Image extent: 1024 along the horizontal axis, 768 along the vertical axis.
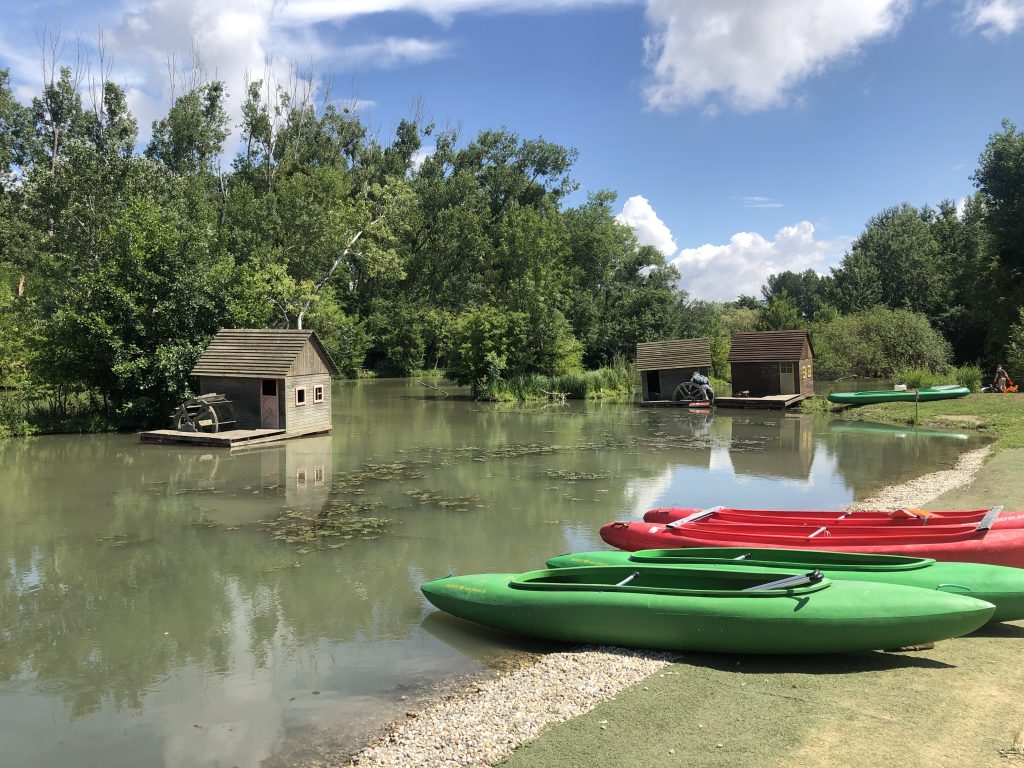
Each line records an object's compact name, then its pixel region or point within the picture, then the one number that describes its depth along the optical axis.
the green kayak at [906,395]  30.72
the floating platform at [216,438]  23.69
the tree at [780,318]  52.22
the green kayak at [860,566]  7.55
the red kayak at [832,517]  10.03
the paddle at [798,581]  7.41
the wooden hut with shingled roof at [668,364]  37.72
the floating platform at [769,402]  34.47
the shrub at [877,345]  46.62
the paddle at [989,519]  9.23
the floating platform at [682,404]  35.94
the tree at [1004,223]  40.91
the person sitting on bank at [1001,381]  32.16
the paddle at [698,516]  10.66
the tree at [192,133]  56.25
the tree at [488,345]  41.56
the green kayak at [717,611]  6.88
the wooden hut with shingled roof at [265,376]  25.34
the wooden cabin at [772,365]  36.25
